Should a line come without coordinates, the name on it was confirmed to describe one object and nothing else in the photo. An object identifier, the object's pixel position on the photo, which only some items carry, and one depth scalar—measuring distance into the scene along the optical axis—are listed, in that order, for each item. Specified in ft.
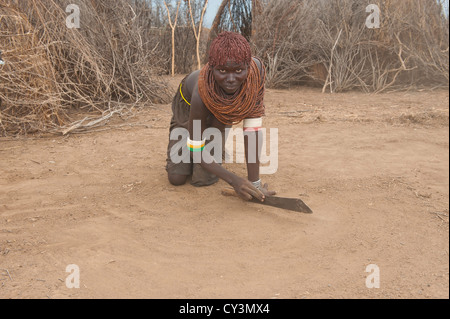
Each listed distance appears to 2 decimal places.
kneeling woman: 6.83
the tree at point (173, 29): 27.07
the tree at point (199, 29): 26.43
